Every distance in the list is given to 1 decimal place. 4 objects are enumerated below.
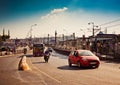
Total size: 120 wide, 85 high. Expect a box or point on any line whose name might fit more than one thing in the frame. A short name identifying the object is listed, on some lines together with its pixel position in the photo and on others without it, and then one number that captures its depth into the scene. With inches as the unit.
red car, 415.9
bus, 1024.8
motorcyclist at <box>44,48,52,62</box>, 612.8
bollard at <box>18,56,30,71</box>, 413.9
